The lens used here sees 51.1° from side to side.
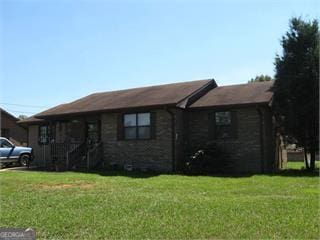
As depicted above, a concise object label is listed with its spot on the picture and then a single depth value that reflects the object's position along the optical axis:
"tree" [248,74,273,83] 39.46
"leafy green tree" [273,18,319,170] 14.32
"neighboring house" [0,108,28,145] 31.51
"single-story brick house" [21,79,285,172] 15.38
